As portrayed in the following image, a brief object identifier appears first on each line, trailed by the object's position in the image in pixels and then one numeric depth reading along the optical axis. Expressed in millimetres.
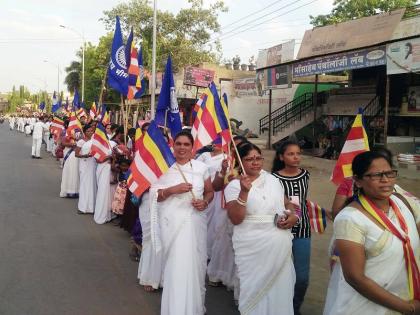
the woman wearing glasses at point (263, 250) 3457
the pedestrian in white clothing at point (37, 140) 18422
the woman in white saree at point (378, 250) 2193
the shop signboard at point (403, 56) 11266
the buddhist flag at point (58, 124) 13655
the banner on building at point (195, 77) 22500
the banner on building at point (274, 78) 16594
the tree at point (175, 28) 34531
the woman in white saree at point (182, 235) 3787
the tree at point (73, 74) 51106
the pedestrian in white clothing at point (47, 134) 20544
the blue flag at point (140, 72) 8797
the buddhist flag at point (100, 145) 7918
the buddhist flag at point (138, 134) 5226
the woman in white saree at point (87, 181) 8584
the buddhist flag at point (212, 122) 4727
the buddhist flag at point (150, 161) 4070
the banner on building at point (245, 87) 23375
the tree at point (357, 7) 31609
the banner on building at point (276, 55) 16641
